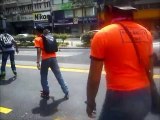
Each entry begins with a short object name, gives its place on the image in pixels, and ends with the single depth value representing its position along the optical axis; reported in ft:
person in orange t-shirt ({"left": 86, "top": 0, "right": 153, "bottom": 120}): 4.37
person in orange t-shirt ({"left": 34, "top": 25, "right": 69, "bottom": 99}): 10.07
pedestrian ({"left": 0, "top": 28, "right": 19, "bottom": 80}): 14.49
